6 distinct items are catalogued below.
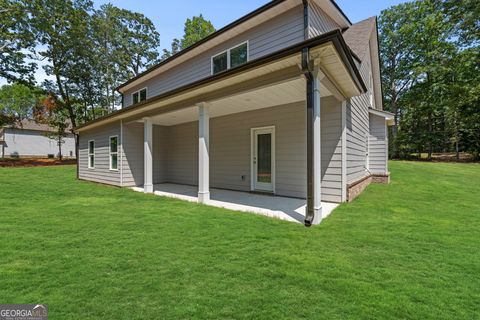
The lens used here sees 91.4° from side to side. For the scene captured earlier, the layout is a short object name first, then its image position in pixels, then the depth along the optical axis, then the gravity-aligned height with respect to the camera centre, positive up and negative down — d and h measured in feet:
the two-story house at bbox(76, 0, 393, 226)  14.15 +3.80
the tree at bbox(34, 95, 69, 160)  71.41 +12.84
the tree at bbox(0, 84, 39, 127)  95.86 +24.02
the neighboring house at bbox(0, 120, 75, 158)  86.74 +5.39
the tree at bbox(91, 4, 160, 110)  72.02 +35.50
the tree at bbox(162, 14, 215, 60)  71.61 +39.21
